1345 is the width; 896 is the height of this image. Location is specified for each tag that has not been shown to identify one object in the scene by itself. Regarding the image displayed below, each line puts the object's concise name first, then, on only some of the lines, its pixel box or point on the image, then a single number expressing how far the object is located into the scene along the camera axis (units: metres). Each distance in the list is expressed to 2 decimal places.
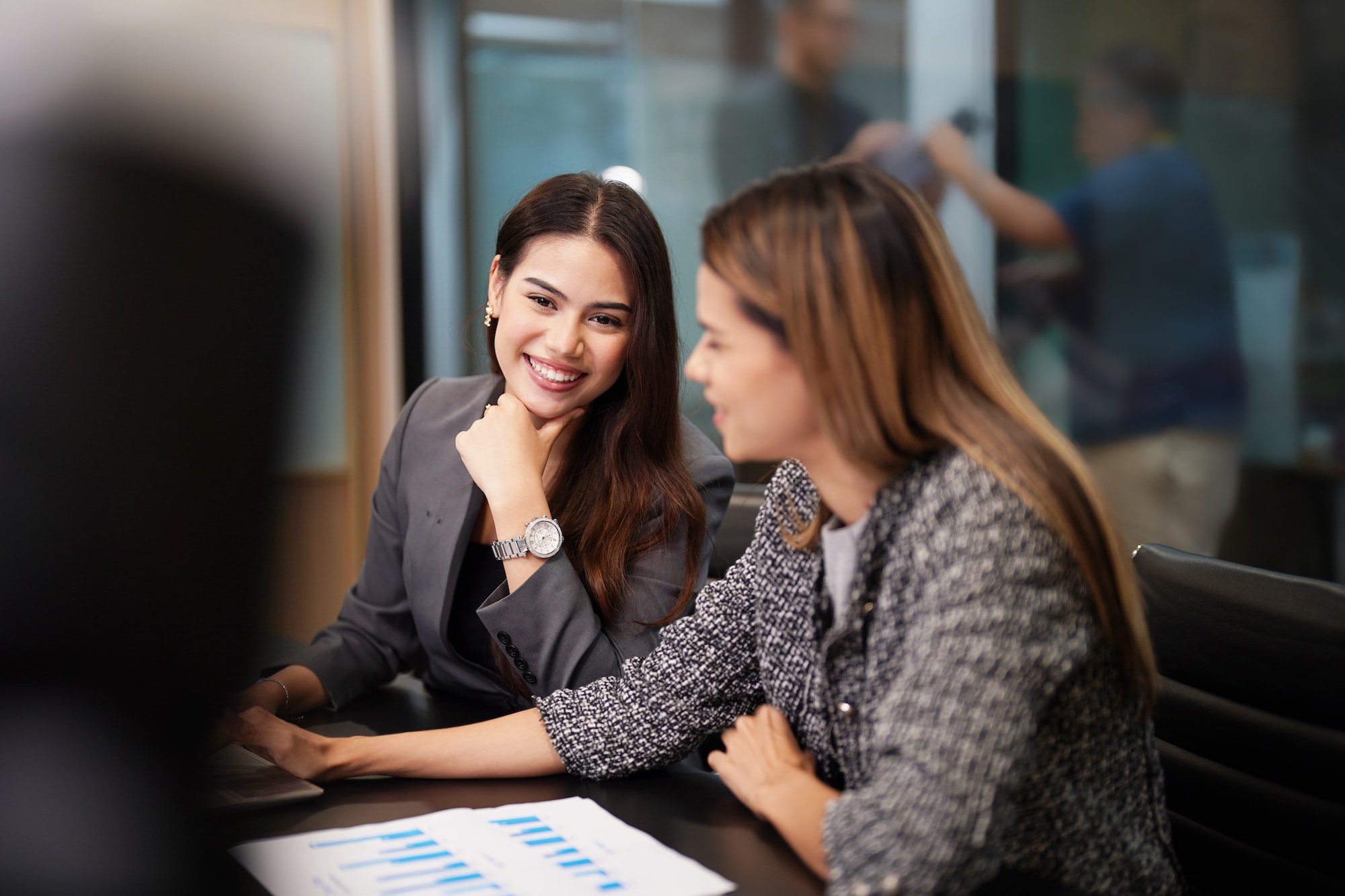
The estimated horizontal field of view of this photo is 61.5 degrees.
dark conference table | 1.00
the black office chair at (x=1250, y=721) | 1.05
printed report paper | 0.95
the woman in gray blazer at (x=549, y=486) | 1.64
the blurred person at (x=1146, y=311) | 2.31
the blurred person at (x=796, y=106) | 2.89
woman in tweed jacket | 0.89
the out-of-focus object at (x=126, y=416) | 0.45
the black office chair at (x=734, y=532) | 1.92
